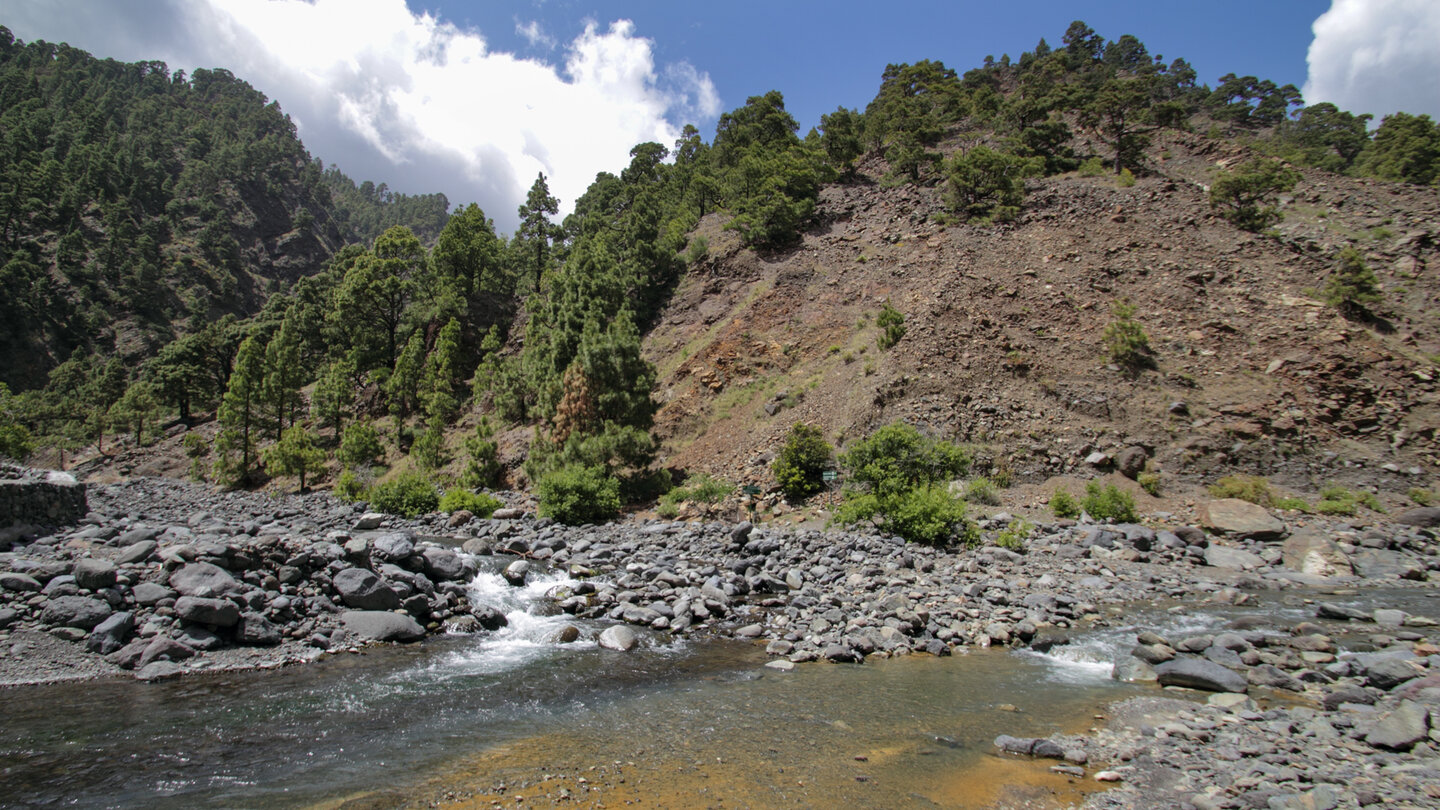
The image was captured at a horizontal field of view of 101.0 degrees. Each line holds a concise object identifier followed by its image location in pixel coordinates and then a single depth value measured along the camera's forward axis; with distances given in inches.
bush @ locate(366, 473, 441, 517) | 1232.8
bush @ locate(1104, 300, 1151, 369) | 1139.3
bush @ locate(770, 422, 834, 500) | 1048.2
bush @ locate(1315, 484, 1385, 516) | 854.5
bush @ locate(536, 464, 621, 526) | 1096.8
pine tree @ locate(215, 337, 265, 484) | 1830.7
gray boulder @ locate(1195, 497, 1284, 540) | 781.3
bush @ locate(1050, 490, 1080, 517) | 880.9
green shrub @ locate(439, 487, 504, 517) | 1199.9
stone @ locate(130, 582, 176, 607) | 436.8
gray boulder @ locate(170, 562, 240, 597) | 445.7
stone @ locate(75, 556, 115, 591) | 429.8
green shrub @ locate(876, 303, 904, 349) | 1240.2
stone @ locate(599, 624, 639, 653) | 507.2
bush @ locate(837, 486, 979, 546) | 781.9
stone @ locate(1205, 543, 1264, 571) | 717.3
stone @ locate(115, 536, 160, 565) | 468.6
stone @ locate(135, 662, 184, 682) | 390.9
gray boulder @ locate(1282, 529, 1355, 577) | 689.6
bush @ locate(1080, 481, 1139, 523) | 852.6
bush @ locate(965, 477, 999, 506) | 926.9
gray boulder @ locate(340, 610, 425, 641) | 490.9
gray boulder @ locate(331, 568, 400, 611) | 518.0
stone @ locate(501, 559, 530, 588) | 669.3
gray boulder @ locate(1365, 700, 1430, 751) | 285.9
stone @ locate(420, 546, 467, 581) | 612.4
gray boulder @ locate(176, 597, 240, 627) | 430.3
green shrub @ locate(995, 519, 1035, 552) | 756.6
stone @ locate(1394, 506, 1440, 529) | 794.8
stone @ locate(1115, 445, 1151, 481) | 966.4
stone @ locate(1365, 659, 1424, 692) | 363.6
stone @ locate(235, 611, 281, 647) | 445.4
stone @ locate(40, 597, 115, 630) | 411.2
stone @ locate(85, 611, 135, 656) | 405.7
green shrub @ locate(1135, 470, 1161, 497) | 938.7
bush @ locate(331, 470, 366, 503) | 1483.8
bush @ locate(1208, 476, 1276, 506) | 894.4
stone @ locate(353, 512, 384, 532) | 1077.8
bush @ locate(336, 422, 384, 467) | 1658.5
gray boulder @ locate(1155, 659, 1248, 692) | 388.5
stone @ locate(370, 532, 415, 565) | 591.2
